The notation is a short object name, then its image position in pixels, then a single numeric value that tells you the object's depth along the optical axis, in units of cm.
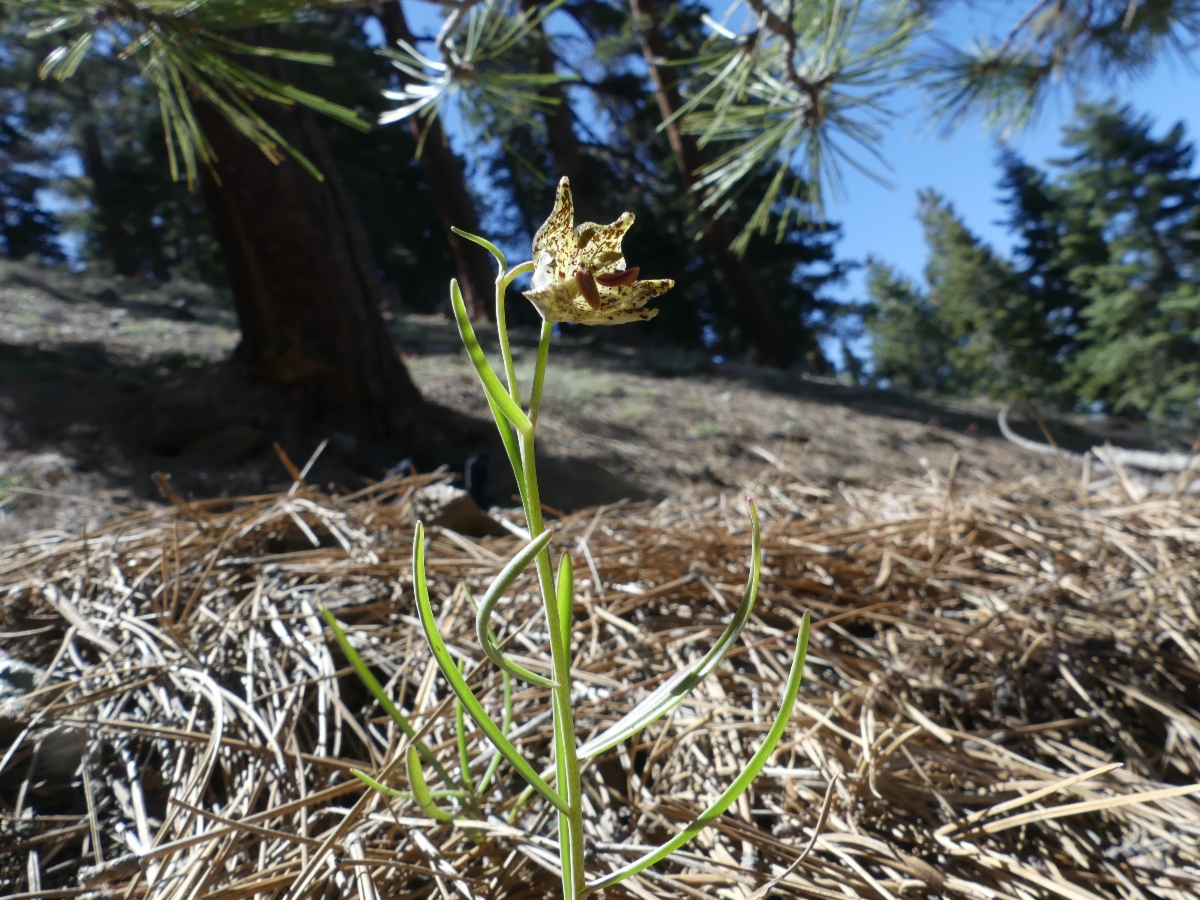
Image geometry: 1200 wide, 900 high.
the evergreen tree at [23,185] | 1242
